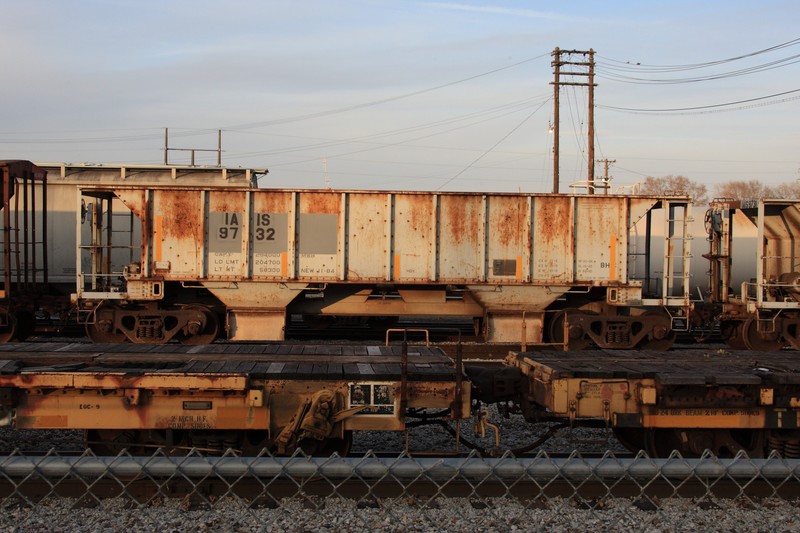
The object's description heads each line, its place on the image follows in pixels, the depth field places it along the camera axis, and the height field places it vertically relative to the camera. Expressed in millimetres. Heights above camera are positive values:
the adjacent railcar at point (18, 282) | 14109 -592
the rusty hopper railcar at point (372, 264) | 14719 -124
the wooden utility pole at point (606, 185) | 16344 +1764
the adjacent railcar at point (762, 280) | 15203 -399
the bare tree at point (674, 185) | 83912 +9336
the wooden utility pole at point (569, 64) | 35500 +9814
